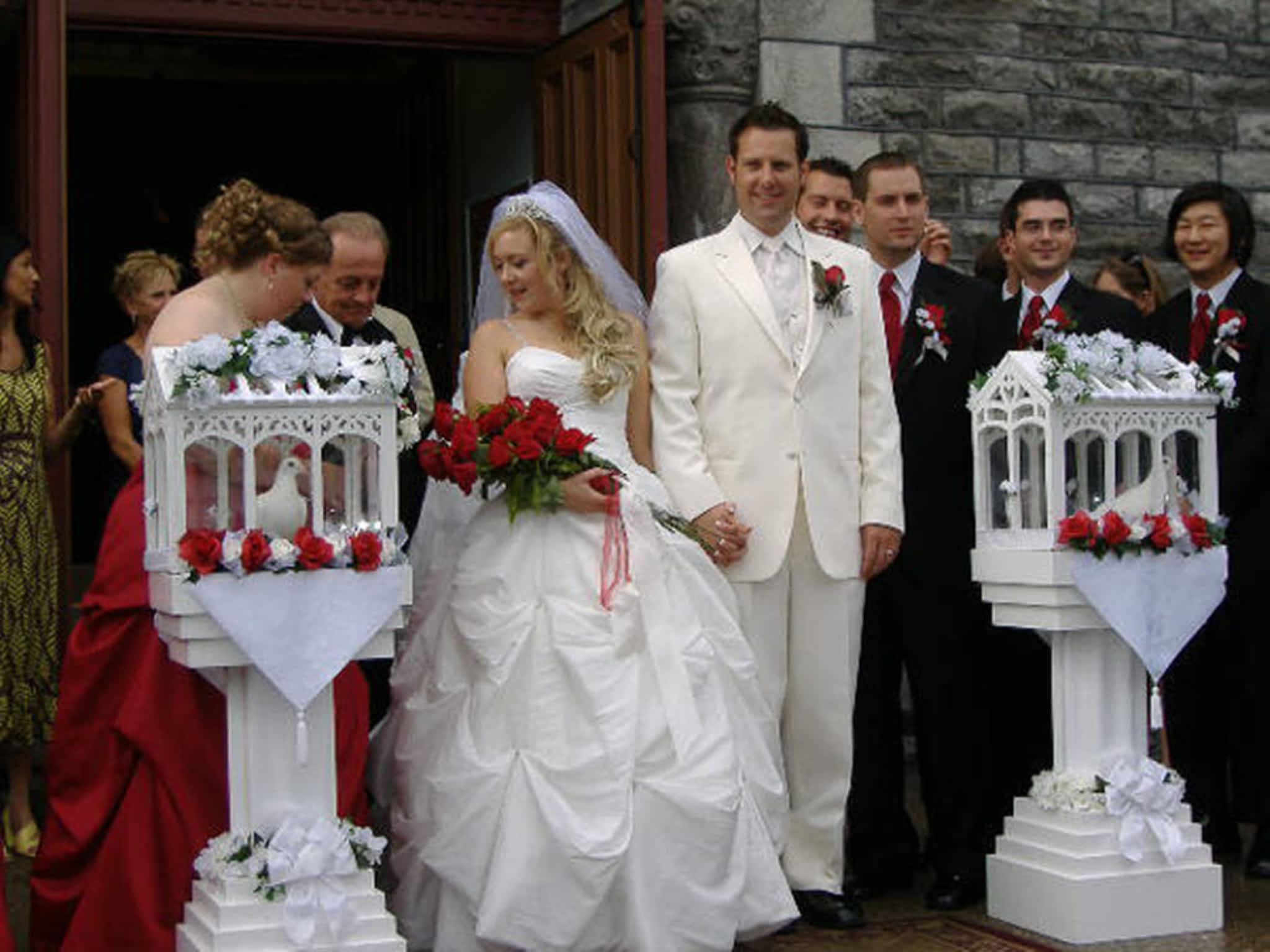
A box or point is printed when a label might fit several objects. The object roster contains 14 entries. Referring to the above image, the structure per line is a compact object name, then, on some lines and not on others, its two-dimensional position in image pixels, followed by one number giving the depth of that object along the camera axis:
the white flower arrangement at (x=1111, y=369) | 5.30
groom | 5.47
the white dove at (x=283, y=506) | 4.62
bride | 4.82
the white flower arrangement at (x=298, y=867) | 4.50
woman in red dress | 4.85
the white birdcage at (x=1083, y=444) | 5.36
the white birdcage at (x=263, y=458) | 4.52
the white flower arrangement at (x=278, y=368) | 4.51
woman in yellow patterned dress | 6.34
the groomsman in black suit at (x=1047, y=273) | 5.98
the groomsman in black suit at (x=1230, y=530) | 6.25
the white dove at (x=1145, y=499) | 5.47
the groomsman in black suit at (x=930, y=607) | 5.84
